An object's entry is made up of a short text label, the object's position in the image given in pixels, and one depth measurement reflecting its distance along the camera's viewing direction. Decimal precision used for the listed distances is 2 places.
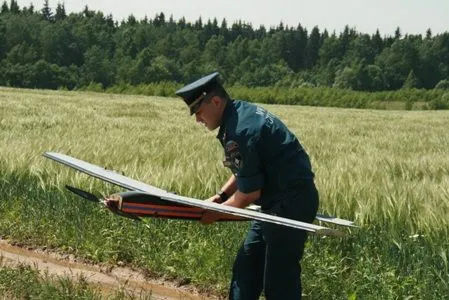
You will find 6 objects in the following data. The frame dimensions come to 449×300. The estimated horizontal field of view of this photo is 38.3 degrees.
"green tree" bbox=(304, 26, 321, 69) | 150.00
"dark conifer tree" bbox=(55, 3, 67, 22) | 164.62
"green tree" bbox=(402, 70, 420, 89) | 116.62
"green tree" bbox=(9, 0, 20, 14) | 152.11
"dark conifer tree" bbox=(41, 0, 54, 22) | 168.82
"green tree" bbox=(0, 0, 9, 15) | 146.25
